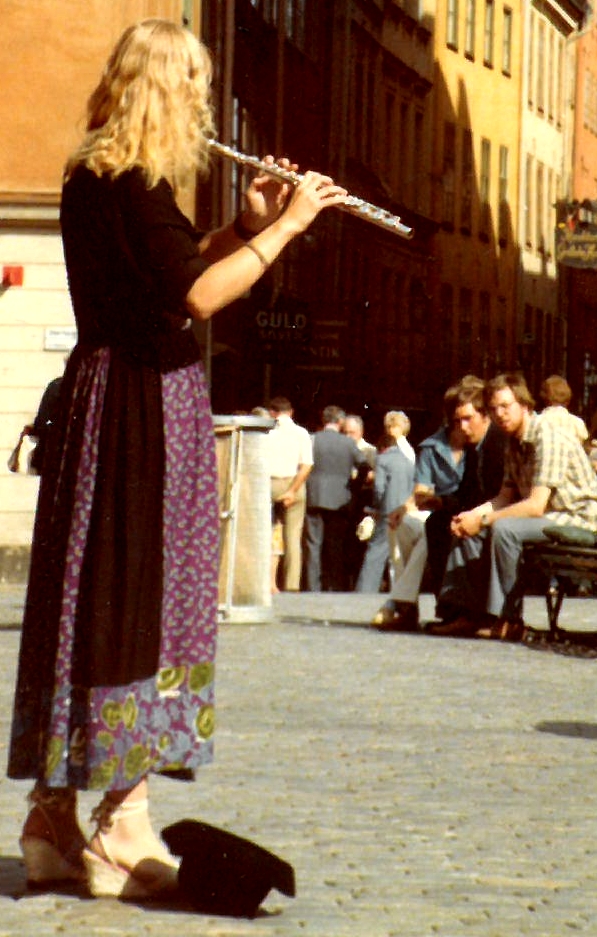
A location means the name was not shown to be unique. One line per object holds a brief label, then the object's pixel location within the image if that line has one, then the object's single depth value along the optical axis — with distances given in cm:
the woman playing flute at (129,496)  588
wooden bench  1467
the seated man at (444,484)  1600
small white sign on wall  2350
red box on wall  2338
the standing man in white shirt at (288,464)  2238
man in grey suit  2312
